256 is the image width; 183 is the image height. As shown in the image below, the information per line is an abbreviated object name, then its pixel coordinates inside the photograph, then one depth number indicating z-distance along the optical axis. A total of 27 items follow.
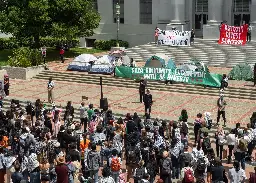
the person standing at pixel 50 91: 25.48
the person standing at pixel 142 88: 25.44
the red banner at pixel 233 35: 37.44
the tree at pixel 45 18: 38.78
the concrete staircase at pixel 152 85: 27.45
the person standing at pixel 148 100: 22.31
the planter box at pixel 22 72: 34.34
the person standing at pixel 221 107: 20.33
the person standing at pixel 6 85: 28.12
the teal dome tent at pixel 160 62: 31.31
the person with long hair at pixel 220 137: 16.02
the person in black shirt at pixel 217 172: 12.02
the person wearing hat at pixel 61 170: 12.18
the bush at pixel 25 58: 35.44
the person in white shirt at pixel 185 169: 12.08
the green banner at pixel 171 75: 28.75
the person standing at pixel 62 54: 39.66
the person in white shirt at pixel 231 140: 15.65
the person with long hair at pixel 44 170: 11.92
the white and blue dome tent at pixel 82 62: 34.69
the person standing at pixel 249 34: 38.91
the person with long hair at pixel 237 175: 12.09
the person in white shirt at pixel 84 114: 19.67
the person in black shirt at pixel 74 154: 13.41
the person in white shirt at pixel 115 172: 12.80
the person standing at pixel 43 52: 37.06
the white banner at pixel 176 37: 39.34
